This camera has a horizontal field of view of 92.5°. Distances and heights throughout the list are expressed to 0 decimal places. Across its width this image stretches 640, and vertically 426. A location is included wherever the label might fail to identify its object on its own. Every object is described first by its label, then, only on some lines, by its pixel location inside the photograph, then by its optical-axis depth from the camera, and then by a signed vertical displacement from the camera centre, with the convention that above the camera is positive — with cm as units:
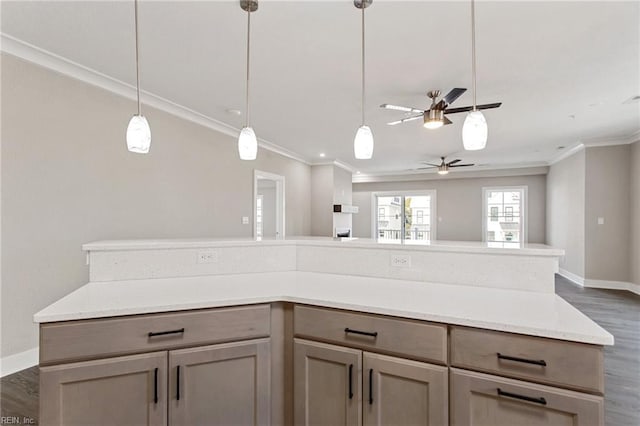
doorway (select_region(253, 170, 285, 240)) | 795 +22
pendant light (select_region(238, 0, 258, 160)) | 179 +42
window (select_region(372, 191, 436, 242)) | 899 +1
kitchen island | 112 -55
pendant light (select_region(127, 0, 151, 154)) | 158 +42
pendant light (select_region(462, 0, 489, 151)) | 146 +41
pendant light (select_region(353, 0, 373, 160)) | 172 +41
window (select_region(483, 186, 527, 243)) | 790 +4
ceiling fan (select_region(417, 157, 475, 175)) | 627 +99
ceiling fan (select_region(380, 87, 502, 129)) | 288 +104
